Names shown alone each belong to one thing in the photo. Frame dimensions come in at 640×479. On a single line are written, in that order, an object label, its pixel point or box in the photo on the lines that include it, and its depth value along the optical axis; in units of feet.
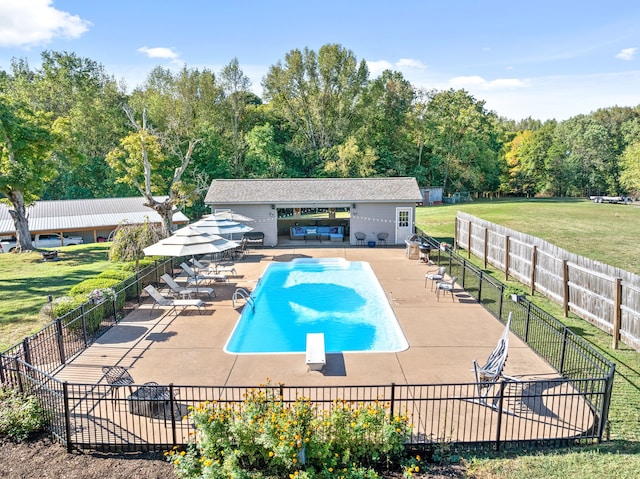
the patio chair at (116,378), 25.42
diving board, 30.53
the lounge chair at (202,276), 54.28
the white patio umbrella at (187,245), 46.26
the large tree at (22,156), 71.67
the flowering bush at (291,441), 19.04
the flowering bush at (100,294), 39.40
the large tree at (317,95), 152.05
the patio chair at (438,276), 49.60
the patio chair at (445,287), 46.57
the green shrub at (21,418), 23.11
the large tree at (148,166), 76.38
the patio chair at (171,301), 43.34
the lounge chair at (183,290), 47.67
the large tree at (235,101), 144.97
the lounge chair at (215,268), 59.98
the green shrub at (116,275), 47.98
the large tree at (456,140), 176.86
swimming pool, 37.52
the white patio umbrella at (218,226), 58.67
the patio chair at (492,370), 26.37
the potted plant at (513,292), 37.52
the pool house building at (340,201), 79.10
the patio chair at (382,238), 80.33
